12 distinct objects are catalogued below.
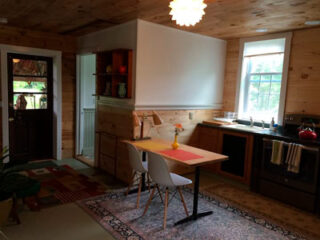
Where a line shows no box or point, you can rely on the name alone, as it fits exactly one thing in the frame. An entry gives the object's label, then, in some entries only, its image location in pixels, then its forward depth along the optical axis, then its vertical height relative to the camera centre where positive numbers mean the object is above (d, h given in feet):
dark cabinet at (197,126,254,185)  12.66 -2.77
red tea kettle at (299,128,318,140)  10.80 -1.47
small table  8.79 -2.24
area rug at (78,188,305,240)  8.57 -4.52
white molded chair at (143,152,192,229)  8.58 -2.72
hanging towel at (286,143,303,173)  10.53 -2.38
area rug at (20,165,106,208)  10.69 -4.52
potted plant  7.59 -3.45
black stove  10.38 -3.11
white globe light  5.95 +1.84
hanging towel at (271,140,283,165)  11.13 -2.32
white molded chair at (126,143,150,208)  9.98 -2.68
